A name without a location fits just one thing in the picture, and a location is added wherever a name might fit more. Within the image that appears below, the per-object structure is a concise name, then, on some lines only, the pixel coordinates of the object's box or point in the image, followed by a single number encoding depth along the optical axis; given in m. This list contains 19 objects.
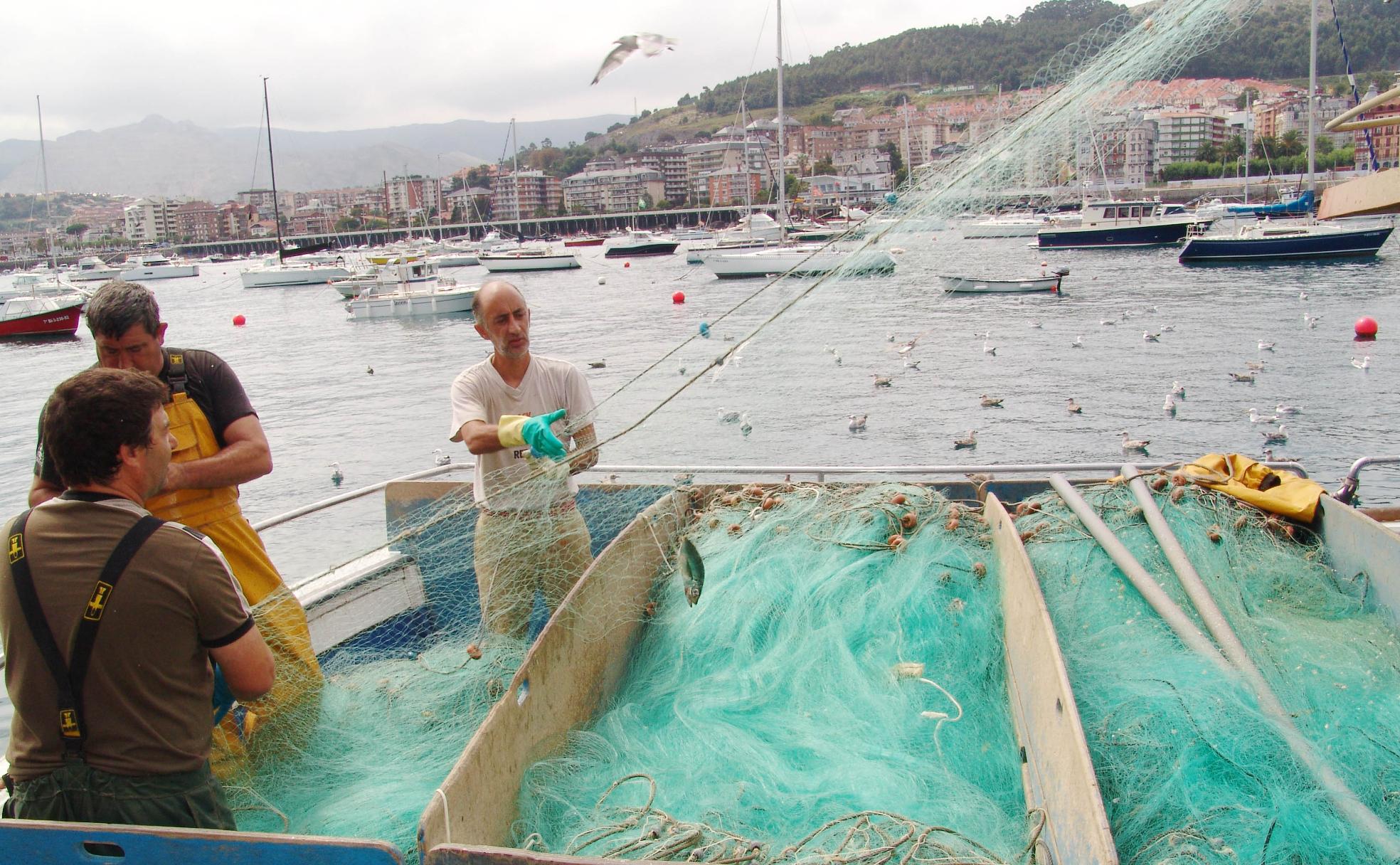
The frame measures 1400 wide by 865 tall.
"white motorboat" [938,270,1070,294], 31.06
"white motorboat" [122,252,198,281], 91.00
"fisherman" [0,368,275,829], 2.17
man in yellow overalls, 3.07
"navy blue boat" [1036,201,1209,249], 46.50
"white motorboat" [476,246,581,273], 62.56
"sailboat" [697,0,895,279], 37.41
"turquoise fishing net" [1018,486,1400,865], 2.47
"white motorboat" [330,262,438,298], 39.47
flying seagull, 5.89
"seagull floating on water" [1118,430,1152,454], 12.56
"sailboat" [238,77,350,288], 64.56
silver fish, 3.77
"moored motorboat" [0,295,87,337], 35.12
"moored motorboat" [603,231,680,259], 74.75
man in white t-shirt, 3.68
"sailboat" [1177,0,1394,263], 36.94
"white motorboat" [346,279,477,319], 36.84
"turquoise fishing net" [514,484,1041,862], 2.65
